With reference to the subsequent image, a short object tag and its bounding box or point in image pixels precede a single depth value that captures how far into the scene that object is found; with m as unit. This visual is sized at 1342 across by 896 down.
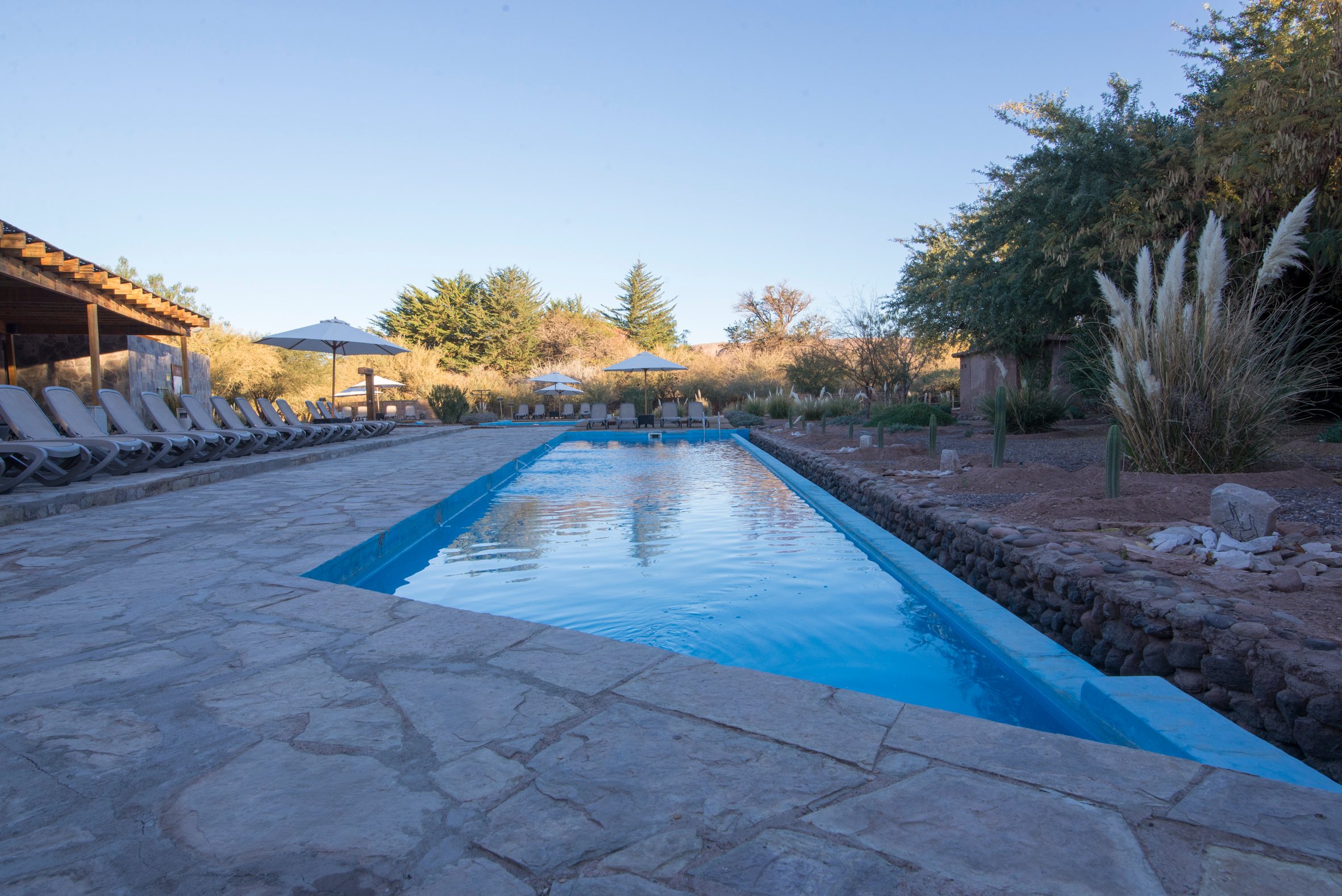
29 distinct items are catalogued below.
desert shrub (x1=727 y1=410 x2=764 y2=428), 17.51
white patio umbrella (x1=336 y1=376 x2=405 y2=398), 21.57
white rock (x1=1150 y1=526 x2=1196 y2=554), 3.16
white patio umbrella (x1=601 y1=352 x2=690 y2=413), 18.09
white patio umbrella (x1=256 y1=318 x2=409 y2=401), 13.46
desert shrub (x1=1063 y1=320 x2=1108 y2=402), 6.39
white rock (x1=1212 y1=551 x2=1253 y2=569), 2.82
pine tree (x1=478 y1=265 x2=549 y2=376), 34.41
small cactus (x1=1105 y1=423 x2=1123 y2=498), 4.07
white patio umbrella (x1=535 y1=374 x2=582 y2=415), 21.34
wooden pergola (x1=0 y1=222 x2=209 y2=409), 7.93
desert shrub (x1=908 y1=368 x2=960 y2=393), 23.54
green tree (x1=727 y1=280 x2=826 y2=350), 39.78
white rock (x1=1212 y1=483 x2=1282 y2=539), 3.03
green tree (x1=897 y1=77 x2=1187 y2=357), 9.78
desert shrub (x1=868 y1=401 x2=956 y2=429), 11.66
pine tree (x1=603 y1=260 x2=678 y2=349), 41.78
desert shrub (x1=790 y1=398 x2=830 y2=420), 14.55
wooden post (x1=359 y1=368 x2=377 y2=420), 15.67
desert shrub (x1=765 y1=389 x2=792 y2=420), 17.78
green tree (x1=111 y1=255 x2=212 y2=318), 30.97
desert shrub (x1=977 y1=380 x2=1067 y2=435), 9.54
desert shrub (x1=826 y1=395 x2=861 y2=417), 14.70
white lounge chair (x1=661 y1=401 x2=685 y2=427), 17.89
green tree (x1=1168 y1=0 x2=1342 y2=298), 7.51
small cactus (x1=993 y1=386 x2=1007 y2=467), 5.95
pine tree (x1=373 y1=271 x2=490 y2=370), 34.59
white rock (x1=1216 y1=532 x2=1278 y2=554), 2.92
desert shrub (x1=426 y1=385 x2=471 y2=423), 20.36
